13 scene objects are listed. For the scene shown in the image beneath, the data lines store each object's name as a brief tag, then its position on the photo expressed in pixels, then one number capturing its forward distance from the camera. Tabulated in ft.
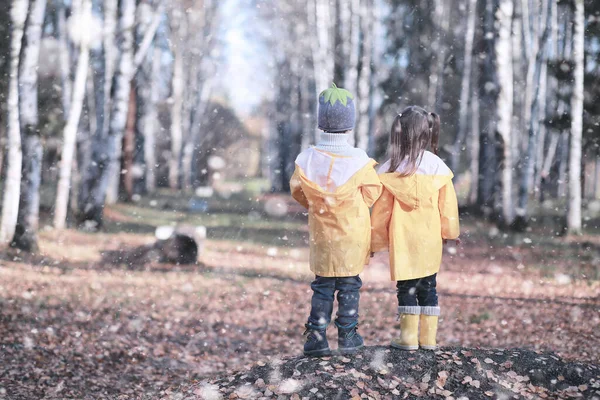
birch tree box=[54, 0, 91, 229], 39.91
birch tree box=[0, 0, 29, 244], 33.32
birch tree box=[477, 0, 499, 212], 46.62
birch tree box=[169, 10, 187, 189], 89.90
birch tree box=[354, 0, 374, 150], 57.98
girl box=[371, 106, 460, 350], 15.26
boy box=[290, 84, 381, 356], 15.08
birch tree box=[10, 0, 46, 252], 33.06
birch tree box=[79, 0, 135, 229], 42.37
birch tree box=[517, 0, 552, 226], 46.68
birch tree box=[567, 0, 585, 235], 43.46
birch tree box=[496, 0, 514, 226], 46.55
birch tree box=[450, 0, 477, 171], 66.11
